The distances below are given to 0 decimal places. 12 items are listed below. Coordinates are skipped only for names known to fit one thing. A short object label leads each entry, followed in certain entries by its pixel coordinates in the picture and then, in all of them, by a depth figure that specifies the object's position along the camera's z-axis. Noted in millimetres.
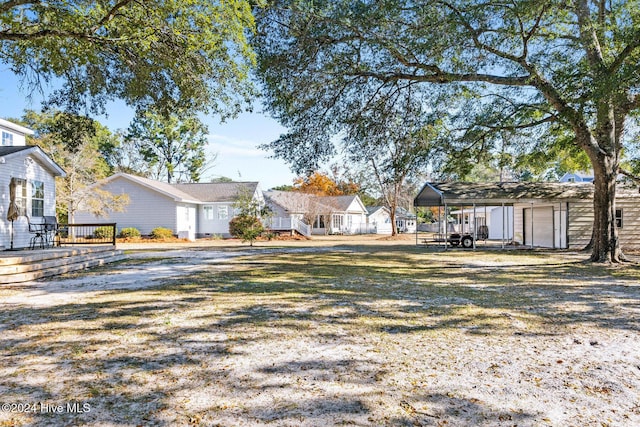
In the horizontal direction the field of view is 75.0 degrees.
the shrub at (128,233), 28358
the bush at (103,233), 26812
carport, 19297
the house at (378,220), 50859
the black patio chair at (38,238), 14202
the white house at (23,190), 13445
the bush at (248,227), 23359
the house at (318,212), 39250
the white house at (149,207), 29609
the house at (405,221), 53688
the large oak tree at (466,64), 10055
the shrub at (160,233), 28156
